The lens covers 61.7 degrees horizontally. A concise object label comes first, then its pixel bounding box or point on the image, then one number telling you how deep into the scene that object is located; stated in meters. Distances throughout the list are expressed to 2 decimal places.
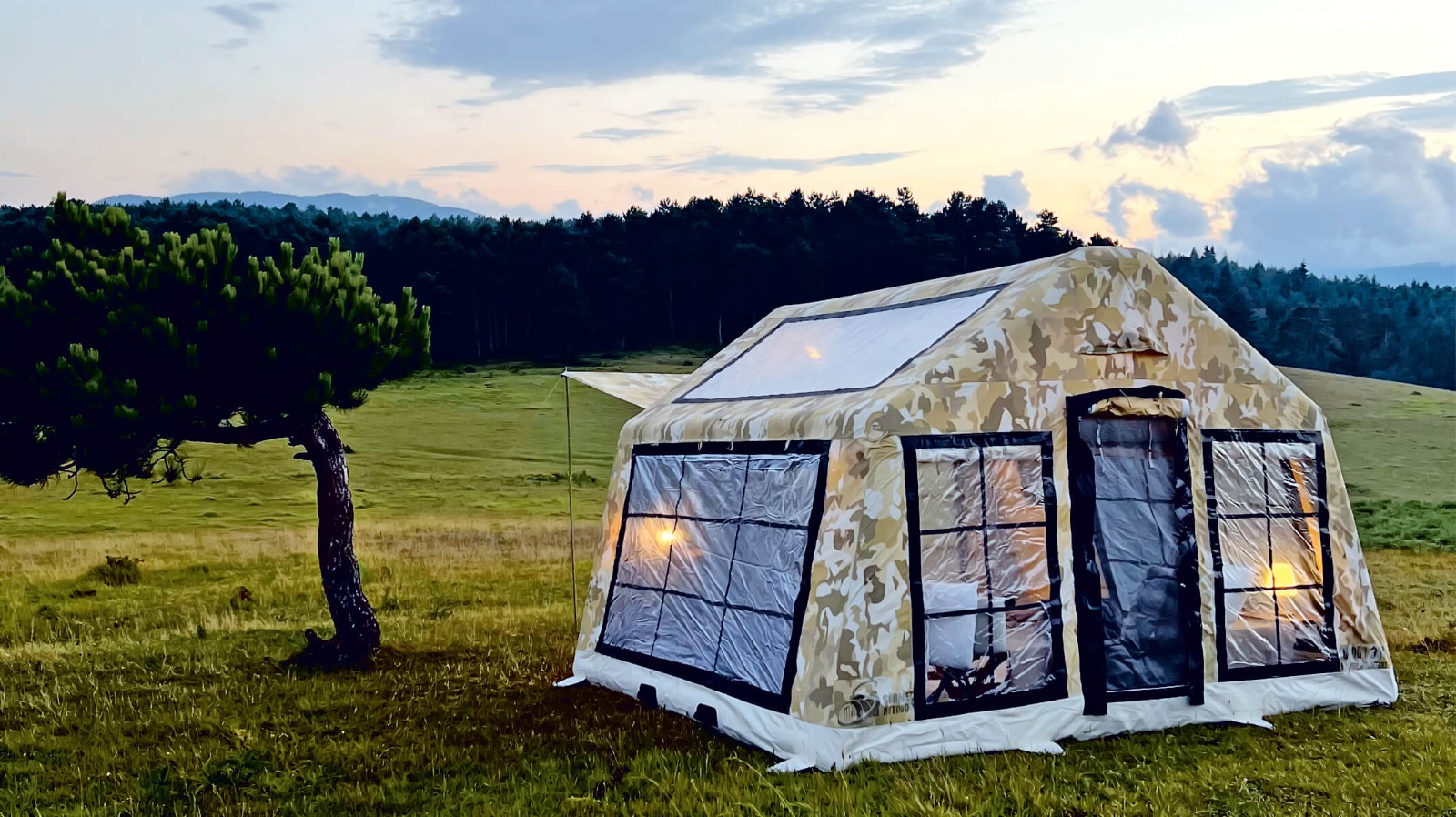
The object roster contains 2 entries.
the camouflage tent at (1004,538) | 6.68
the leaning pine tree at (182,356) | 9.81
